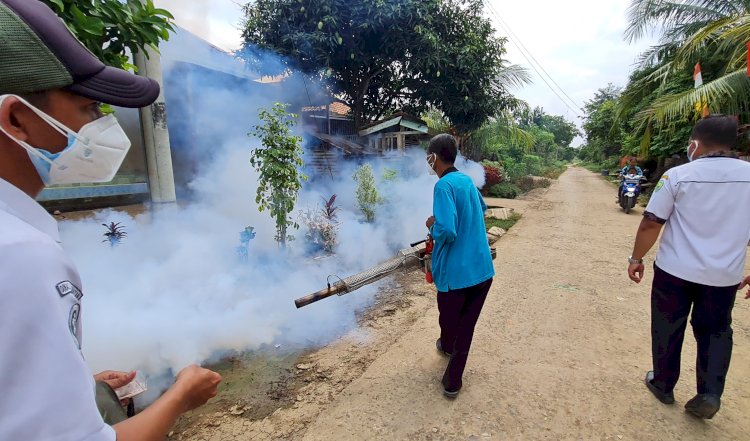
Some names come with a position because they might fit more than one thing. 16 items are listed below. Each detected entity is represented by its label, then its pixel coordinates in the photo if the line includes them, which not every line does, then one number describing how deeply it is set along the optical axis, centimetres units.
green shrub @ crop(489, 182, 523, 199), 1464
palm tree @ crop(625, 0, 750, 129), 790
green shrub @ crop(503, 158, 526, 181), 1786
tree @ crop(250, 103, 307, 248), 491
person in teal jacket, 258
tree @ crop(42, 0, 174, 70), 195
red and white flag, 464
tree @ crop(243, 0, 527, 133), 912
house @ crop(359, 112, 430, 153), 1165
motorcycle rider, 1148
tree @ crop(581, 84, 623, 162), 2366
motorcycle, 1095
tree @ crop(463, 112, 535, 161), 1466
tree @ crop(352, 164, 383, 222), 749
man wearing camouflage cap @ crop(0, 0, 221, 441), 60
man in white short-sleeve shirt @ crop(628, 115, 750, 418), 233
